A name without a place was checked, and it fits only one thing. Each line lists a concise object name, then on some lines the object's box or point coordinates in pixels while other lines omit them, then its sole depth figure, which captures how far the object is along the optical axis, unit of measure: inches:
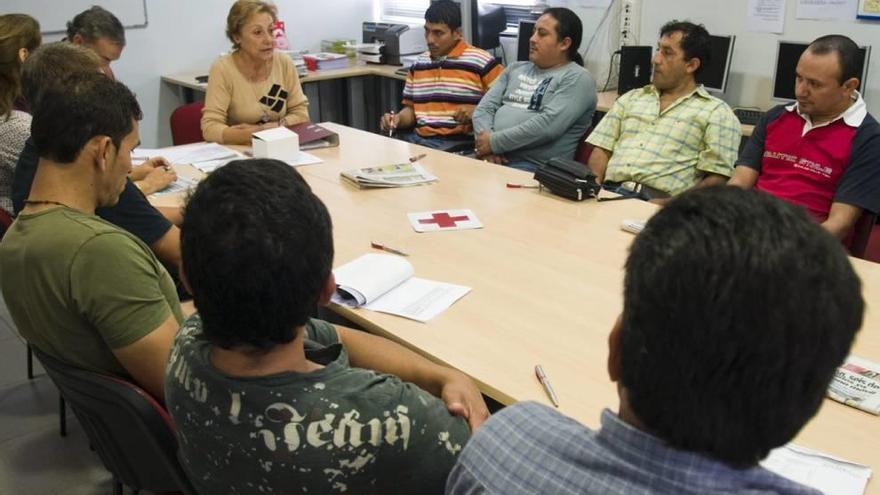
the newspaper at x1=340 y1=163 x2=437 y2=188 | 107.4
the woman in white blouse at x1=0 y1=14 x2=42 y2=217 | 100.5
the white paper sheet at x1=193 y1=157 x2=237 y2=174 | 118.2
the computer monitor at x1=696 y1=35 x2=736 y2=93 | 156.5
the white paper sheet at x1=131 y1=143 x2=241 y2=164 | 122.6
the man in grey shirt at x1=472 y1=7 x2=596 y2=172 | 136.6
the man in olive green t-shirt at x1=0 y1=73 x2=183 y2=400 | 55.2
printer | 213.9
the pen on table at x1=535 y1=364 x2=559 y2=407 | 56.3
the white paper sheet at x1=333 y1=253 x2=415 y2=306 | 72.2
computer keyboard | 148.1
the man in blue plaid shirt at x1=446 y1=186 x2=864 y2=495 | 25.6
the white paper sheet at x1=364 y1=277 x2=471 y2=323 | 69.9
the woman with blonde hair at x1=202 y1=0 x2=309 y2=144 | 134.4
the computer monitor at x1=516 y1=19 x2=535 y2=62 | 186.9
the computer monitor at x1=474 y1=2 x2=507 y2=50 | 200.7
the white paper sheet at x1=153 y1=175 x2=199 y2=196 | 106.2
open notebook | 70.7
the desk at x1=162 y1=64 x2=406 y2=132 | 224.2
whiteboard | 179.2
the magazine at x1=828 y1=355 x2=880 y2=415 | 54.5
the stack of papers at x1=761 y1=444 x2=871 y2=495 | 46.0
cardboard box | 120.6
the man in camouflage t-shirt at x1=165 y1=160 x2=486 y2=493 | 38.0
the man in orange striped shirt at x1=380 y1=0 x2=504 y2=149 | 156.6
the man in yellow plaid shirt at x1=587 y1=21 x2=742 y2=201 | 118.4
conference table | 57.6
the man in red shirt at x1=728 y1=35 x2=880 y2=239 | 100.3
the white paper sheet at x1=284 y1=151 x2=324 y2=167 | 120.2
